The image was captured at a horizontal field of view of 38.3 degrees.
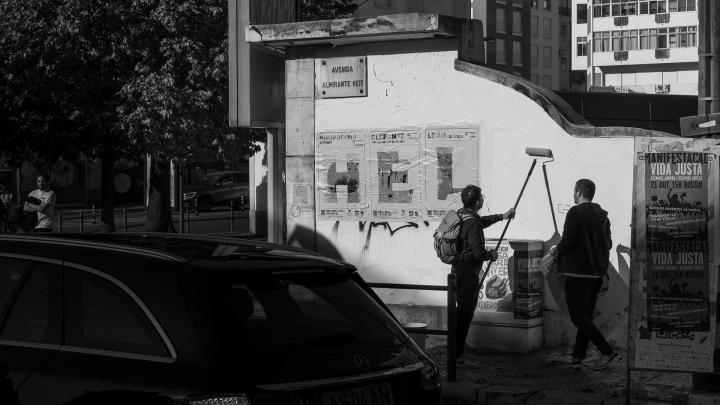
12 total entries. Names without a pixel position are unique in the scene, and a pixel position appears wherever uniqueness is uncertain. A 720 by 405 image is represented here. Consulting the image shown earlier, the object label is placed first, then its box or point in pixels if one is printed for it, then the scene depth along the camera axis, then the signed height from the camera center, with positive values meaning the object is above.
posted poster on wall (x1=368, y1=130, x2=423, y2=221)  11.20 -0.04
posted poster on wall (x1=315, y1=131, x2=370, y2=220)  11.54 -0.05
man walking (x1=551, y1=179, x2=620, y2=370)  9.07 -0.78
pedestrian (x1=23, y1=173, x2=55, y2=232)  16.69 -0.55
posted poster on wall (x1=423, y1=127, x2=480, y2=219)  10.91 +0.07
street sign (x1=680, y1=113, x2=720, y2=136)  7.71 +0.35
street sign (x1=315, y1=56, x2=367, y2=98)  11.55 +1.07
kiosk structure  10.27 +0.21
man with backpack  9.31 -0.78
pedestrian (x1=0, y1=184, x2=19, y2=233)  19.55 -0.75
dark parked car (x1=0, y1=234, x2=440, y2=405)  4.01 -0.65
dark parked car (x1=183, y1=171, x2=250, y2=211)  44.31 -0.95
